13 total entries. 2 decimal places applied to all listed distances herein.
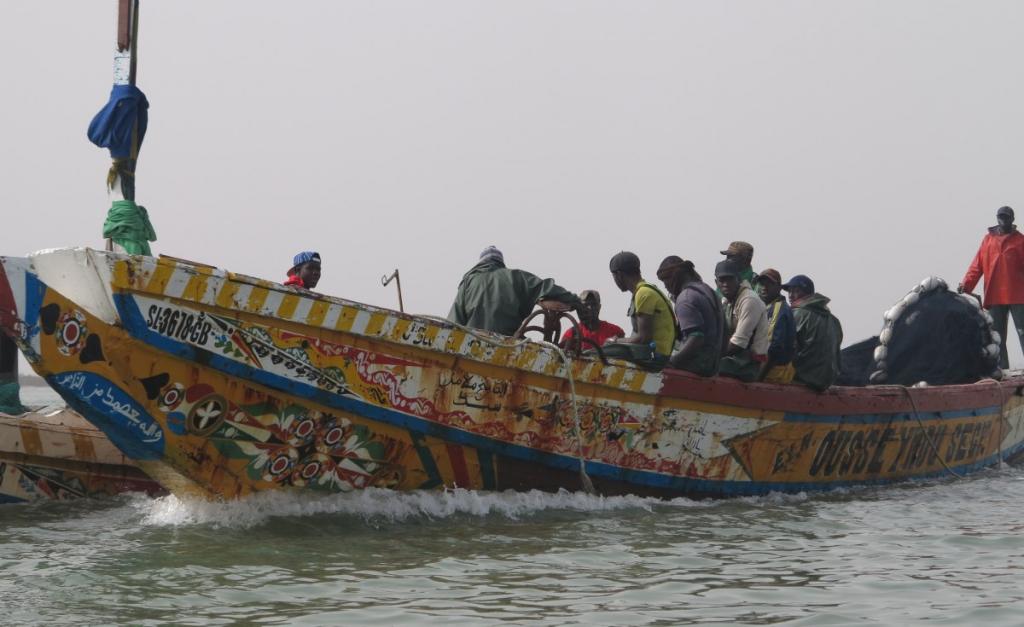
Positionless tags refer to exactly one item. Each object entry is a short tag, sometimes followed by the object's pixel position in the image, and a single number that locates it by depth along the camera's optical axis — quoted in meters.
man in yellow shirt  17.36
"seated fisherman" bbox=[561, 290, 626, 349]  20.08
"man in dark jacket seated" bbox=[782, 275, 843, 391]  19.67
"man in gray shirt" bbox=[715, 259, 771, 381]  18.66
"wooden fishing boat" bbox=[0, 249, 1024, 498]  13.81
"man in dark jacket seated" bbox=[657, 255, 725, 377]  17.70
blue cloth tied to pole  17.61
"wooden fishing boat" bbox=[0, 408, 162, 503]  18.17
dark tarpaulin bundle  26.00
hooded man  18.19
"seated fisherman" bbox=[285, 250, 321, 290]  20.87
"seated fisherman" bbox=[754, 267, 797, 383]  19.47
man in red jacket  27.48
